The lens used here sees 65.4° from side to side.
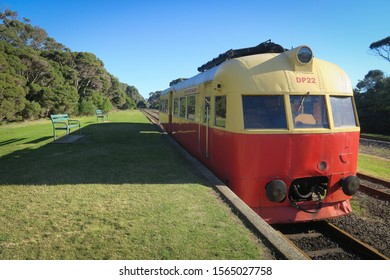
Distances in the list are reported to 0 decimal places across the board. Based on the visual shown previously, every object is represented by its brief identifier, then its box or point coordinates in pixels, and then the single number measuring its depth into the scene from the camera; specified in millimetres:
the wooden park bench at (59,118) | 10482
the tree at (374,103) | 25625
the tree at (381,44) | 33531
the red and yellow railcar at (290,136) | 4875
